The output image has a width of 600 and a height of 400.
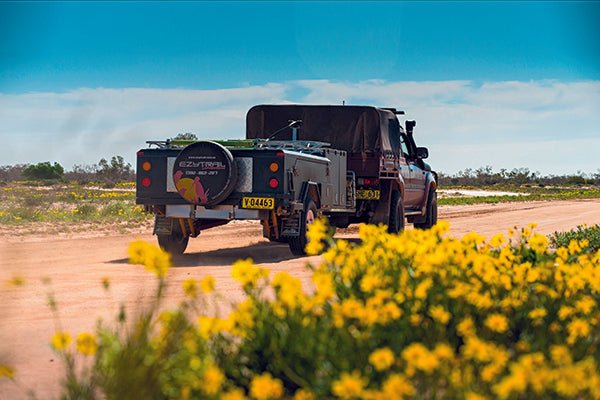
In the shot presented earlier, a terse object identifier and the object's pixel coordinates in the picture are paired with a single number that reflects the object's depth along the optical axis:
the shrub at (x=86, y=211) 26.16
